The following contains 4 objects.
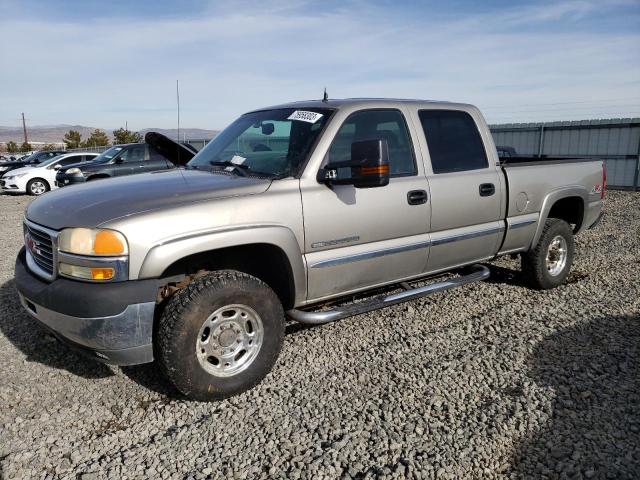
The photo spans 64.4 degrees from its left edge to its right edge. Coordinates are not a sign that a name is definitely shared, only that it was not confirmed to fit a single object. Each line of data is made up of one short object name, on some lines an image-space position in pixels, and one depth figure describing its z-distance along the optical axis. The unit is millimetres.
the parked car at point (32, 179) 17078
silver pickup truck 2824
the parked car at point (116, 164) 12695
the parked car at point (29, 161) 21172
